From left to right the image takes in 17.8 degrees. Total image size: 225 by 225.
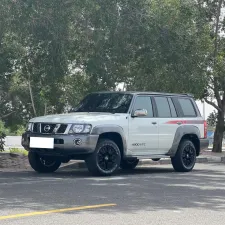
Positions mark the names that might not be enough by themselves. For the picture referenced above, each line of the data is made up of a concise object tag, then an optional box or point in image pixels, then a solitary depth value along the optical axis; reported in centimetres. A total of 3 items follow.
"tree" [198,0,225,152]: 2370
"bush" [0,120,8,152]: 1920
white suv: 1360
